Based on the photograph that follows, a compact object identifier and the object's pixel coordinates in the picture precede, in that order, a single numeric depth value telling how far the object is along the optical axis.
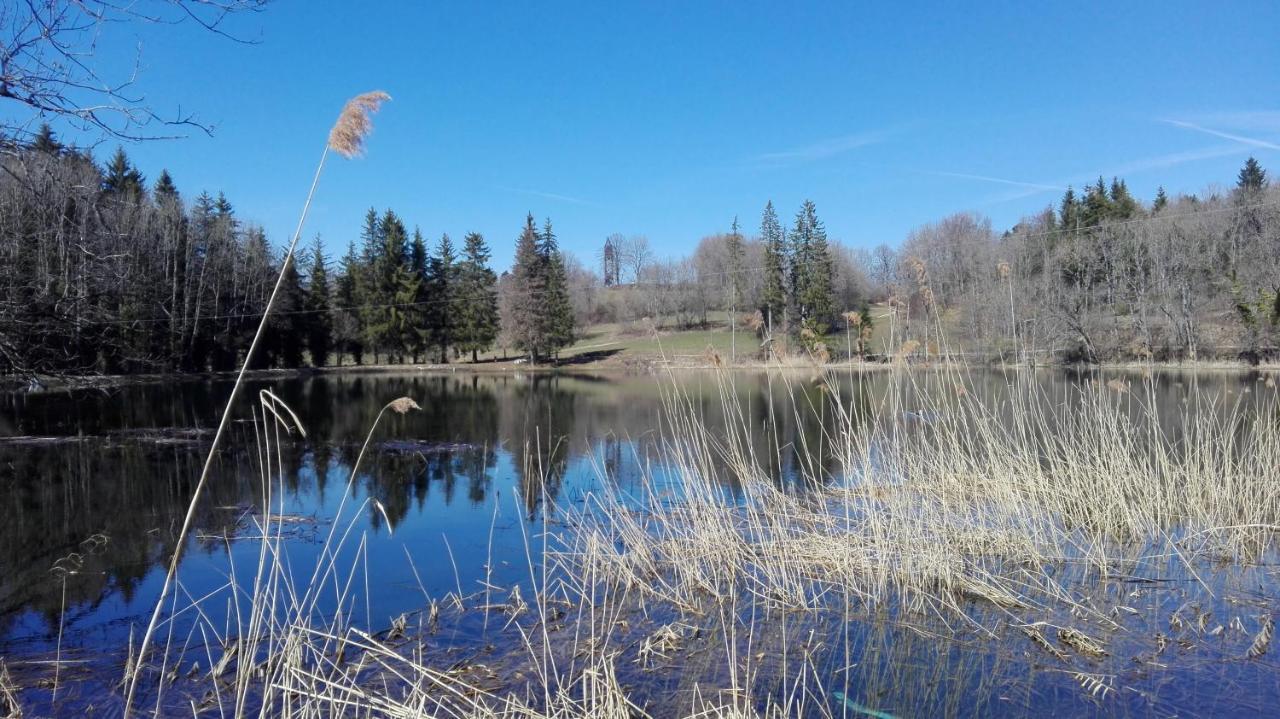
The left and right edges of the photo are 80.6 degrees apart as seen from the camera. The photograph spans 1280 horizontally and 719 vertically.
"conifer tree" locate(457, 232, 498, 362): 49.81
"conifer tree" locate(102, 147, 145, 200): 36.03
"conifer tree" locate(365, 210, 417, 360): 48.19
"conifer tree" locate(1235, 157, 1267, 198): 55.57
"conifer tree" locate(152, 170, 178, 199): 43.62
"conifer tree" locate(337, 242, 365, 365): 48.16
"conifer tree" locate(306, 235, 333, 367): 46.59
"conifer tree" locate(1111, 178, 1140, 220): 48.28
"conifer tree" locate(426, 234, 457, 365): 50.44
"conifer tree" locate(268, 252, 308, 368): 43.56
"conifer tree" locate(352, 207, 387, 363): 48.03
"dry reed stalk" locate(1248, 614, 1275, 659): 4.58
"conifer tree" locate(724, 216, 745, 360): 51.72
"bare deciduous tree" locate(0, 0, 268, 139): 3.16
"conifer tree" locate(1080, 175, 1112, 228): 48.72
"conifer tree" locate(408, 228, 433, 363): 49.41
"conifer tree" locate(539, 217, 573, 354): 46.81
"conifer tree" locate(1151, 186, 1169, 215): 53.16
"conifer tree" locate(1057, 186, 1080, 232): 48.08
